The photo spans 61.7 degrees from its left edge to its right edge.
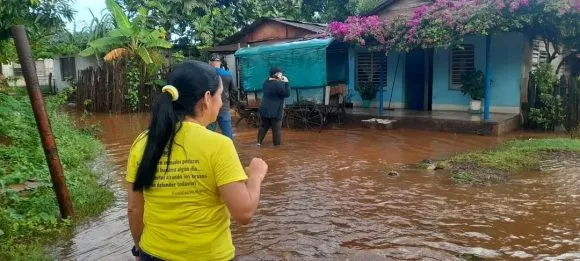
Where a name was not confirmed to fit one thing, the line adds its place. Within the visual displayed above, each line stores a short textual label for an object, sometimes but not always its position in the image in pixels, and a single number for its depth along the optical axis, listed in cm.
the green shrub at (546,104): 1138
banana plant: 1670
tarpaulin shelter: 1250
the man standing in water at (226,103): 781
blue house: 1219
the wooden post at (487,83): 1123
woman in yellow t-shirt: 188
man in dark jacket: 938
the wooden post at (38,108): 441
